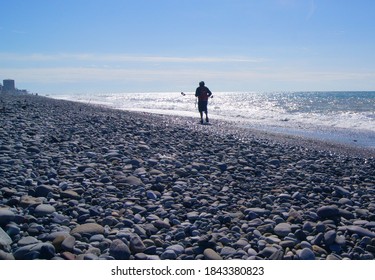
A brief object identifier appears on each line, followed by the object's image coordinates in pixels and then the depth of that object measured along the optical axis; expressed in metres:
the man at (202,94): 18.32
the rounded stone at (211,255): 3.56
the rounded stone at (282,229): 4.20
